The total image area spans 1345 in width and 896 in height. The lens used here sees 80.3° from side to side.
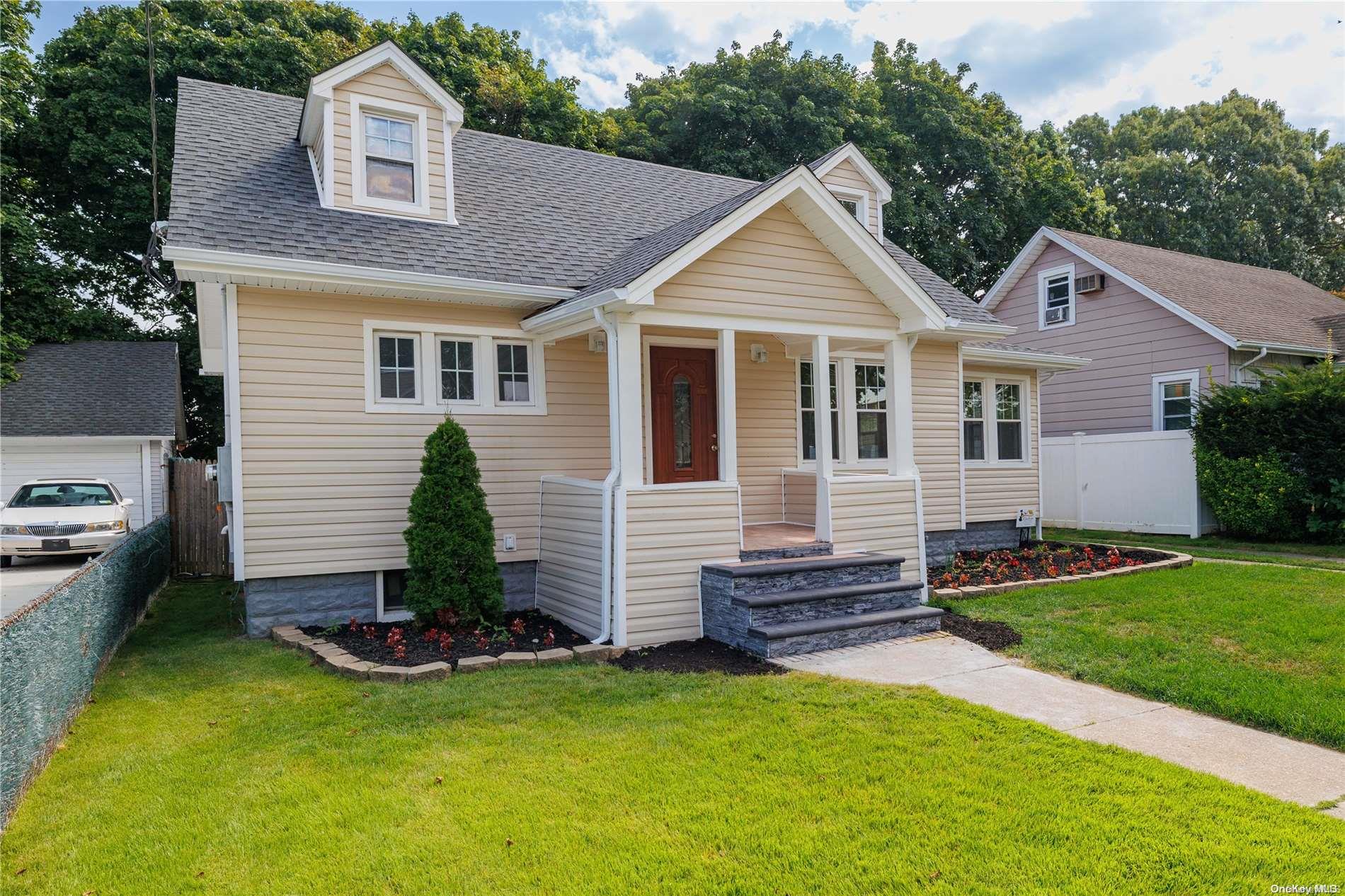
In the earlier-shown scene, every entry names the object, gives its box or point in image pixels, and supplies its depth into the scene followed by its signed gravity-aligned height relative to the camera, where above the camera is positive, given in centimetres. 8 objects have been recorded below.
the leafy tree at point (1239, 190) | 2942 +941
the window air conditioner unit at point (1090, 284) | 1647 +329
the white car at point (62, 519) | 1295 -90
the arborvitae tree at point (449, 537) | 720 -74
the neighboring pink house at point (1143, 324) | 1480 +234
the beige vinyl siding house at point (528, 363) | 721 +94
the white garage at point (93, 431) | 1478 +61
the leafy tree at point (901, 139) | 2244 +904
